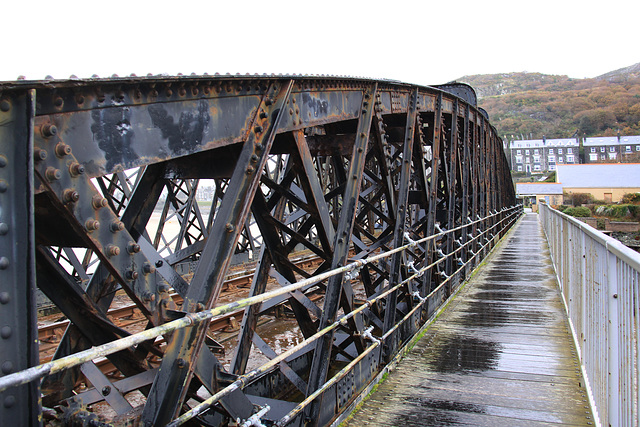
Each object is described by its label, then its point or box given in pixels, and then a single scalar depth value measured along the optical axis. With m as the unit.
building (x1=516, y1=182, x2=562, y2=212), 65.94
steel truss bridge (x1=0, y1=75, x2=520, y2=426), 1.84
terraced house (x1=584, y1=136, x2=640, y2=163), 104.25
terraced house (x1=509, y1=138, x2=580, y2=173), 111.88
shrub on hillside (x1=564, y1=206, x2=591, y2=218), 46.47
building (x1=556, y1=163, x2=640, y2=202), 60.97
